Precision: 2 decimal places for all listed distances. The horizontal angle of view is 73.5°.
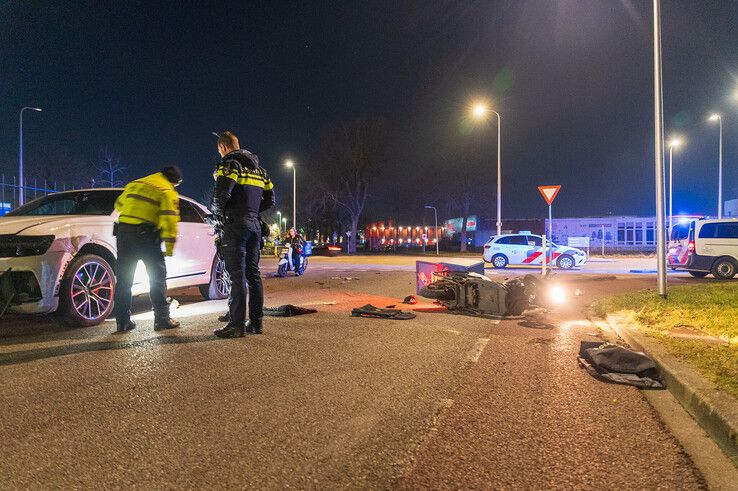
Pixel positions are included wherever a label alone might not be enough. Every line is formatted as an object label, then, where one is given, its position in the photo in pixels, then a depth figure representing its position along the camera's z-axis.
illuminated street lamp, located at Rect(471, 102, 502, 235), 24.11
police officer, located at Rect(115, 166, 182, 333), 5.54
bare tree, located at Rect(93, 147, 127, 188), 33.91
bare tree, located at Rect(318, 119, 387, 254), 53.44
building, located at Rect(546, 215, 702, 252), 53.91
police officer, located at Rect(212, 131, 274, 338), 5.20
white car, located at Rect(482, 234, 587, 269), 22.31
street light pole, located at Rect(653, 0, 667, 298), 9.02
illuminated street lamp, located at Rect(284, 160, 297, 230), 47.16
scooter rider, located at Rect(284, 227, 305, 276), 15.92
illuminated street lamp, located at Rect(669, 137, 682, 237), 34.03
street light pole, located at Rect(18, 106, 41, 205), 27.70
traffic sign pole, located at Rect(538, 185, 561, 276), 14.33
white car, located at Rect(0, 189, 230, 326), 5.30
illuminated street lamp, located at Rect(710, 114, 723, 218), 30.80
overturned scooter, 7.64
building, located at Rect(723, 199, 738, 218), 55.19
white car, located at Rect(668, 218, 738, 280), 15.53
